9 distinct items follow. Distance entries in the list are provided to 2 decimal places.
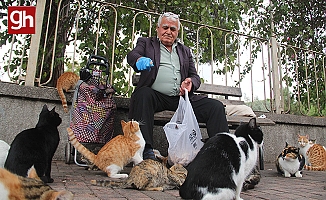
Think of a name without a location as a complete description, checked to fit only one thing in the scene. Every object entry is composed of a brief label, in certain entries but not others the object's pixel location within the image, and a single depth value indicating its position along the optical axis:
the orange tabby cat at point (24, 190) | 1.23
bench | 3.46
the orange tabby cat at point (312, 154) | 4.47
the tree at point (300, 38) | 5.67
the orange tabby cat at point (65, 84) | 3.65
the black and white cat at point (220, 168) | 1.69
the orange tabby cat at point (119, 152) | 2.74
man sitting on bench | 2.92
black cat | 2.06
